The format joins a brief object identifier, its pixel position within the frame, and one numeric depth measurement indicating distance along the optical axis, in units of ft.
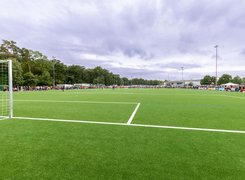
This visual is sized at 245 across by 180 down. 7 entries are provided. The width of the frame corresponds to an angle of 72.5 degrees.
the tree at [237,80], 388.57
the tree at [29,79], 192.54
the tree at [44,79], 212.86
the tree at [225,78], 363.48
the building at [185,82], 387.61
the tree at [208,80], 386.11
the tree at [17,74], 164.35
